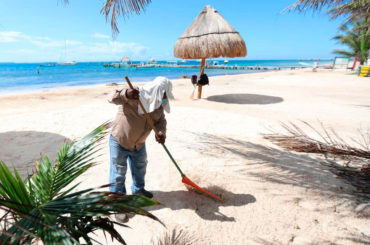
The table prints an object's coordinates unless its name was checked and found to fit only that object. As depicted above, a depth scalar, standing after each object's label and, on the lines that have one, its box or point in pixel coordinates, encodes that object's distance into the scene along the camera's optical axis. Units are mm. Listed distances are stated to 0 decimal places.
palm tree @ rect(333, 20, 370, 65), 21250
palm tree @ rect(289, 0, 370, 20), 3404
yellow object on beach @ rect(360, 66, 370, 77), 15952
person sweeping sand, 2143
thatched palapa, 7414
